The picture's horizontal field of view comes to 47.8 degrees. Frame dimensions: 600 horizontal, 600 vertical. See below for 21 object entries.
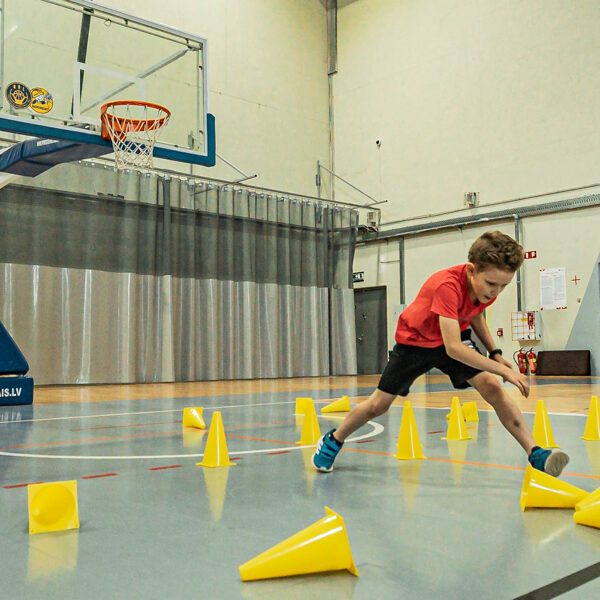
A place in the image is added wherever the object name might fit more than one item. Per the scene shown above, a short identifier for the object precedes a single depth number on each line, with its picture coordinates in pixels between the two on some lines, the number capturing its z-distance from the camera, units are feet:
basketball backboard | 21.12
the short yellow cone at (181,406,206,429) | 18.17
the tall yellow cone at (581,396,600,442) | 15.38
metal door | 58.13
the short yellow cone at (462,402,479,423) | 19.58
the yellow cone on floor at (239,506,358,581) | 6.19
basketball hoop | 21.63
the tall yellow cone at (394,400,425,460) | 12.86
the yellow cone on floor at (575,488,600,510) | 7.91
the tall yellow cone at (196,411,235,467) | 12.32
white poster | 45.91
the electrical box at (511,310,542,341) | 46.78
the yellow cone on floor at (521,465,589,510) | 8.68
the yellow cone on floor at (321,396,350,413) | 22.55
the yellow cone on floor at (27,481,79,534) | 7.82
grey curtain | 42.24
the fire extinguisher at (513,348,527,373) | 46.95
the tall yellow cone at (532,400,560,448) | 14.21
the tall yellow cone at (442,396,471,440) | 15.71
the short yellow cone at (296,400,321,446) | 15.19
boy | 9.94
